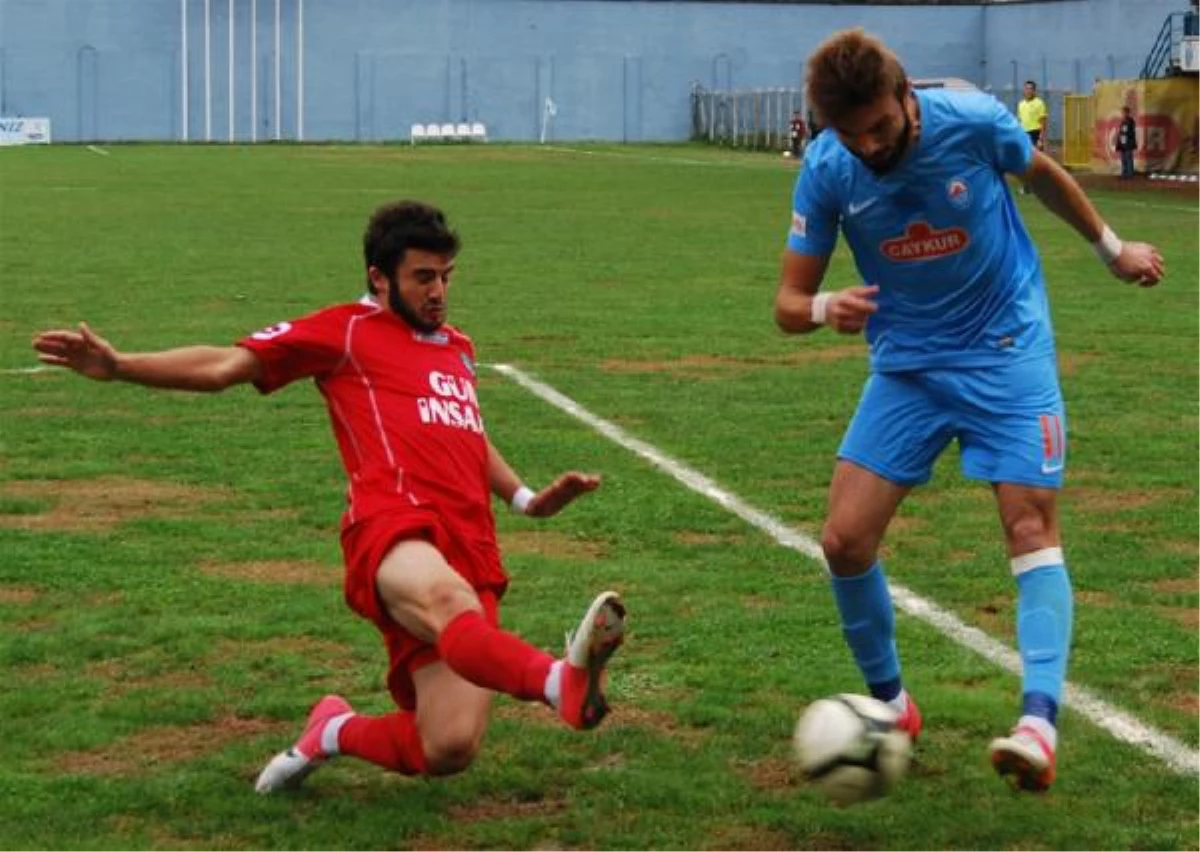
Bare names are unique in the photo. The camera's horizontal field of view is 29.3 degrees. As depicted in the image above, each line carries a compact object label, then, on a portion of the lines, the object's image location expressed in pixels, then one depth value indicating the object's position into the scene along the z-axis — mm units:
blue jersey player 6336
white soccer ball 5766
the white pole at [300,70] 79312
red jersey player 6066
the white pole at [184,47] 78938
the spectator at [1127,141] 46062
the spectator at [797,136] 69181
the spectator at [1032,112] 42031
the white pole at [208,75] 78688
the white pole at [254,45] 79000
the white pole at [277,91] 78188
